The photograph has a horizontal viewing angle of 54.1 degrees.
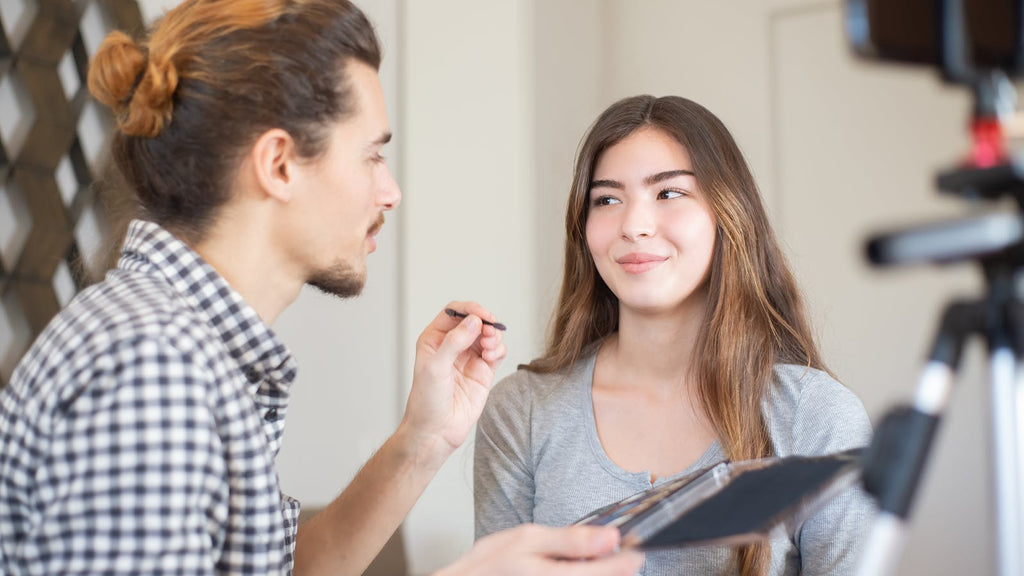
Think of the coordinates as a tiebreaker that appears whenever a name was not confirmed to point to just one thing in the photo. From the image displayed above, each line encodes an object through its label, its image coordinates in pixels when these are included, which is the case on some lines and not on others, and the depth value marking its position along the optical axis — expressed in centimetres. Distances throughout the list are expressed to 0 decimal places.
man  81
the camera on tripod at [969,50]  59
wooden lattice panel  173
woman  141
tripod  57
